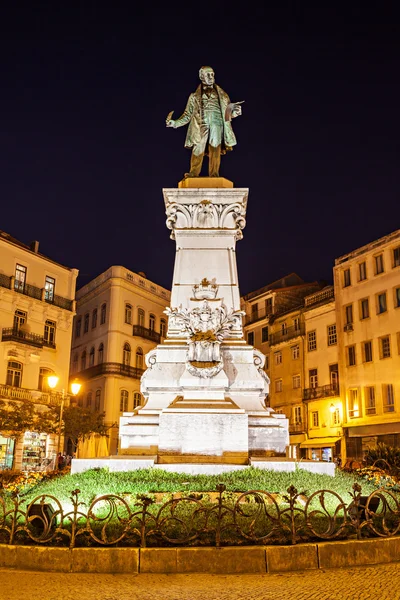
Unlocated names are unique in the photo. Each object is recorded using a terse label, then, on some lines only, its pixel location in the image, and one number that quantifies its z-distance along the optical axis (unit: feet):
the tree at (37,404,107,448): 123.24
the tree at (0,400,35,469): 112.68
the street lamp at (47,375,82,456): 72.38
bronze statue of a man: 50.26
